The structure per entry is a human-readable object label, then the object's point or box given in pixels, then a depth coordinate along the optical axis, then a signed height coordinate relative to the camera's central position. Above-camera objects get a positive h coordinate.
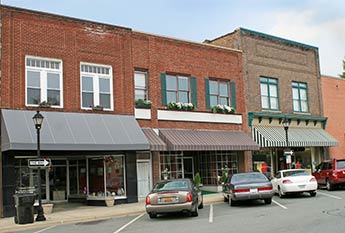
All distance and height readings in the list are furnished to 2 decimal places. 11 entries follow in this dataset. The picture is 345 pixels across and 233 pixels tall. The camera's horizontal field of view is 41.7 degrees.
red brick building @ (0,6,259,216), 19.03 +2.92
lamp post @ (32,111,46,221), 16.20 +0.84
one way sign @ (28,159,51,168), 15.98 +0.28
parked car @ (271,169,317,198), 19.56 -0.89
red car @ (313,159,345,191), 22.23 -0.59
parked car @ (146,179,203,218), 14.82 -1.11
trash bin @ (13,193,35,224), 15.75 -1.27
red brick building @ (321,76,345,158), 34.06 +4.04
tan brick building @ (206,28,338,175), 28.39 +4.43
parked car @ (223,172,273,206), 17.05 -0.90
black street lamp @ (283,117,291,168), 26.35 +2.08
